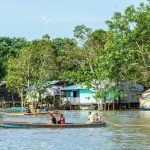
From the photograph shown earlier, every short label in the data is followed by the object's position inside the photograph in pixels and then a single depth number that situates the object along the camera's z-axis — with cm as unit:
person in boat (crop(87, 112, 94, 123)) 3762
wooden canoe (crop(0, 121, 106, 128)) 3569
